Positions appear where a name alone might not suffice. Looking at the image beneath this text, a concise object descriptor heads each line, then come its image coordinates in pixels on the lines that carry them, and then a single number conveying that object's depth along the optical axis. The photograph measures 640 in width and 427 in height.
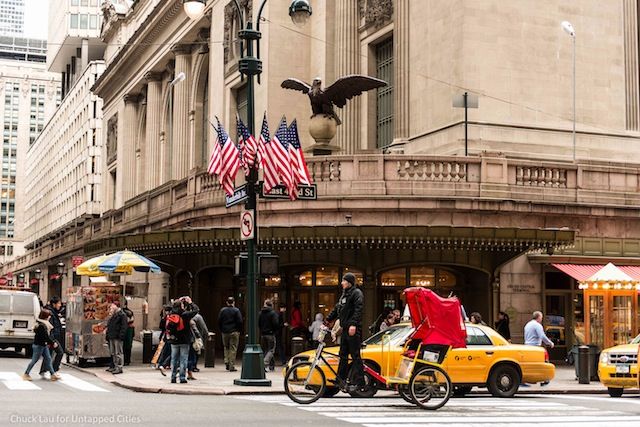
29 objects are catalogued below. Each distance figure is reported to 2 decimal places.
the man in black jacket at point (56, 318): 26.27
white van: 29.92
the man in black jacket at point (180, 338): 19.25
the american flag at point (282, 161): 20.05
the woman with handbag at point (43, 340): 20.30
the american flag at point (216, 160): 21.58
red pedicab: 14.64
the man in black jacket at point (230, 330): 23.92
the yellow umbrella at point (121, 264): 26.89
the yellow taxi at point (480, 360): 17.22
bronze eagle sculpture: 28.67
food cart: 25.58
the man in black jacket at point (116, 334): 23.23
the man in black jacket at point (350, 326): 14.97
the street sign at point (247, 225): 19.00
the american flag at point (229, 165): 20.95
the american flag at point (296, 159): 20.42
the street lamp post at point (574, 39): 32.00
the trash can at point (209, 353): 24.95
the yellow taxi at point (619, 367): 18.09
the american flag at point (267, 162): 19.81
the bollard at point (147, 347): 26.48
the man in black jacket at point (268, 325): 24.45
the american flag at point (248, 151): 19.16
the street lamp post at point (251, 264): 18.75
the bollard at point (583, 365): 21.14
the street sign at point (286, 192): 19.86
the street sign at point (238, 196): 19.36
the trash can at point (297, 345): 23.64
